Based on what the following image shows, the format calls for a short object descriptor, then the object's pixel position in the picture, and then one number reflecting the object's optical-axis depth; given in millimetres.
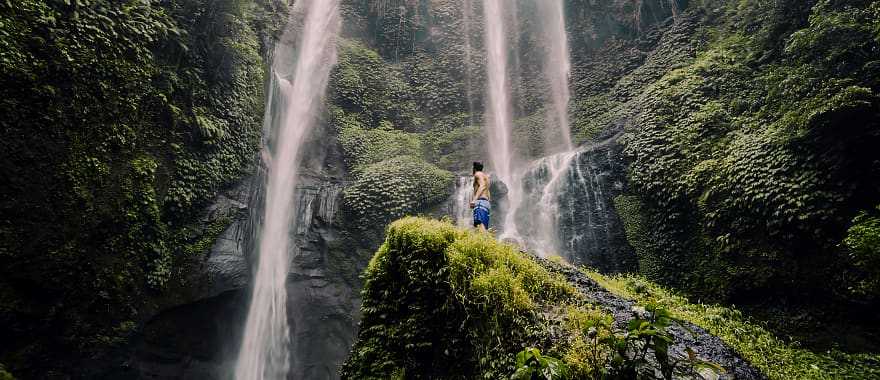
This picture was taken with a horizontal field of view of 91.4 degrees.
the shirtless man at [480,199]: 7004
